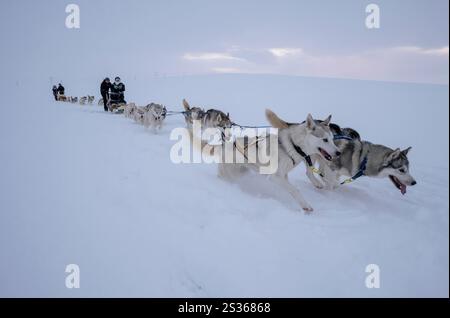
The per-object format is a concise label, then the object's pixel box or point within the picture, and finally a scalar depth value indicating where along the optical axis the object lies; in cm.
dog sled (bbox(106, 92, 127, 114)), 1032
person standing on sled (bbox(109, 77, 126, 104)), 1022
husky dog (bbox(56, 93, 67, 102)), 1526
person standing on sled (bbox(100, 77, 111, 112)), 1047
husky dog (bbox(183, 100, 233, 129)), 561
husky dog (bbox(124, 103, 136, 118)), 861
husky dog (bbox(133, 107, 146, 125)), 738
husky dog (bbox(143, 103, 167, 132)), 677
